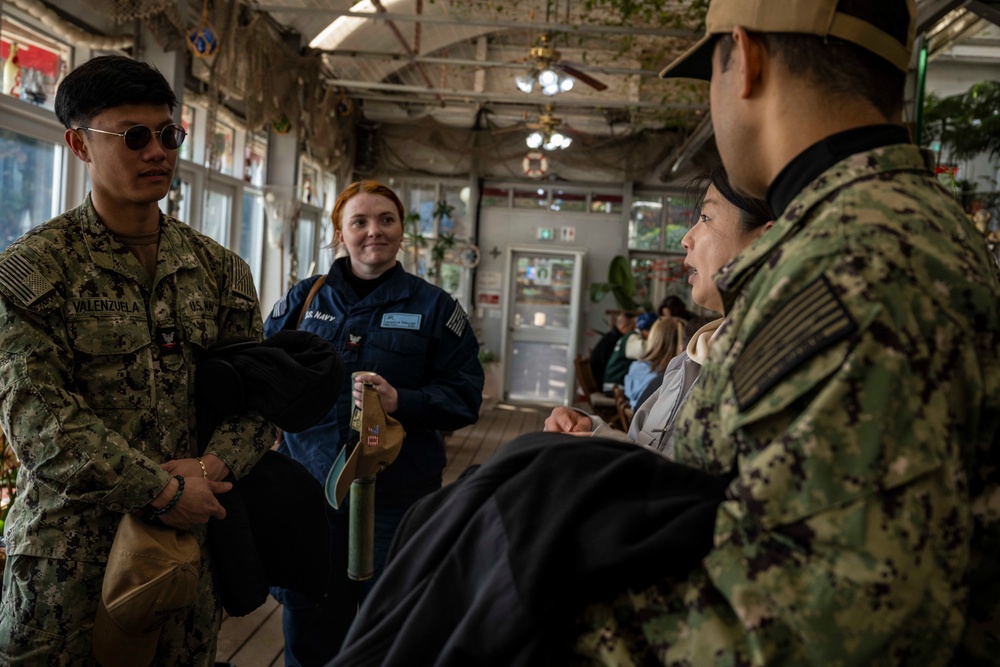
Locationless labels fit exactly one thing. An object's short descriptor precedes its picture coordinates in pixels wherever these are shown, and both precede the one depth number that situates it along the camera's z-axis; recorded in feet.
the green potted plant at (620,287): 36.96
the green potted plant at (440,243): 38.91
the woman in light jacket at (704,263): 5.33
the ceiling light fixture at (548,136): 29.96
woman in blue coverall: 8.09
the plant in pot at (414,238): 34.10
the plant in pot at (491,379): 39.78
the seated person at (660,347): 17.35
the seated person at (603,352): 29.04
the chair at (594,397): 22.84
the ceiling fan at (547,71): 23.31
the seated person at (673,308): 24.52
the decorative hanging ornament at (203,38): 18.79
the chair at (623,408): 19.19
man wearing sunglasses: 4.94
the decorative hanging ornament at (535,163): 34.68
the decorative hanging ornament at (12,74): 14.98
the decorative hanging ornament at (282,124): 26.91
